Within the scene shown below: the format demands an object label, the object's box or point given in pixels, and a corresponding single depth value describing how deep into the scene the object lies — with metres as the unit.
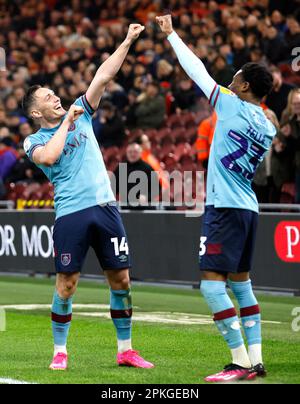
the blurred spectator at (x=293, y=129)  15.20
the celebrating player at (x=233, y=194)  8.00
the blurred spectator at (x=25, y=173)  22.45
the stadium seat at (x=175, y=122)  20.36
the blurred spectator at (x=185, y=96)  20.42
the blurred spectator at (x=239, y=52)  18.44
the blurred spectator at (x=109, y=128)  20.67
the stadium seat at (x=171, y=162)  19.01
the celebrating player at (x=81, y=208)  8.78
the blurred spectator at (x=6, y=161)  23.00
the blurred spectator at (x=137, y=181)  17.47
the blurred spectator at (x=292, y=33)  18.30
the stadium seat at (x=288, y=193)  15.91
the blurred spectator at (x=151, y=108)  20.73
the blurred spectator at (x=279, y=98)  16.74
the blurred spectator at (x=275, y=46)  18.62
